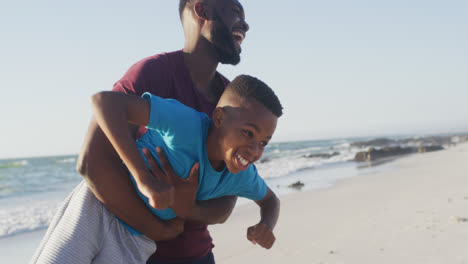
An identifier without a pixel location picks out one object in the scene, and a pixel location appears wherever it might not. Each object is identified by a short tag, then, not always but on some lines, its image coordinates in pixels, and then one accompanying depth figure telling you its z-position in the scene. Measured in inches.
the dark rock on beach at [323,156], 900.0
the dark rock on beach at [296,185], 432.1
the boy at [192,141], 61.3
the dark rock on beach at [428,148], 851.1
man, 67.1
